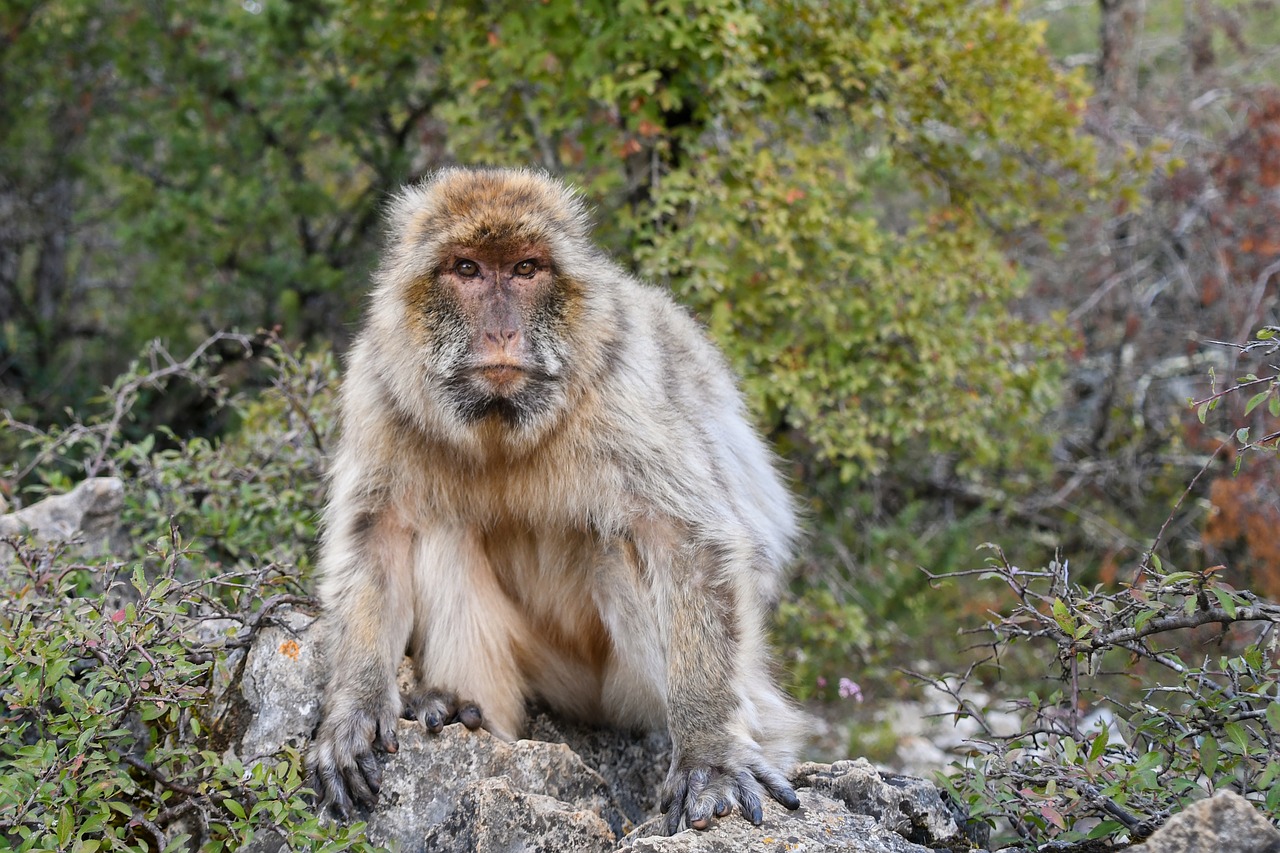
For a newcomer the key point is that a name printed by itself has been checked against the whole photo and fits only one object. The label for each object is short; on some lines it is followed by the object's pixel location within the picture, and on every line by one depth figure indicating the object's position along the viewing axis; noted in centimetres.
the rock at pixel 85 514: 396
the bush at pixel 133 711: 254
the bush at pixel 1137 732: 245
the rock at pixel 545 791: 270
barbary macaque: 309
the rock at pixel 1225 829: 210
